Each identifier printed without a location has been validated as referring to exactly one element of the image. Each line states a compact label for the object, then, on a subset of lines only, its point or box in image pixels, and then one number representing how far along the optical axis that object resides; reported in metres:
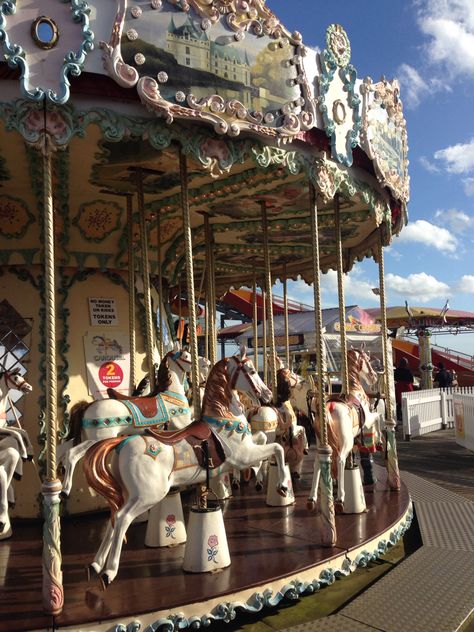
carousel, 4.06
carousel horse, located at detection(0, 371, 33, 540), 5.59
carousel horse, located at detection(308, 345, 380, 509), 6.04
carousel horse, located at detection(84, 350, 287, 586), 4.12
